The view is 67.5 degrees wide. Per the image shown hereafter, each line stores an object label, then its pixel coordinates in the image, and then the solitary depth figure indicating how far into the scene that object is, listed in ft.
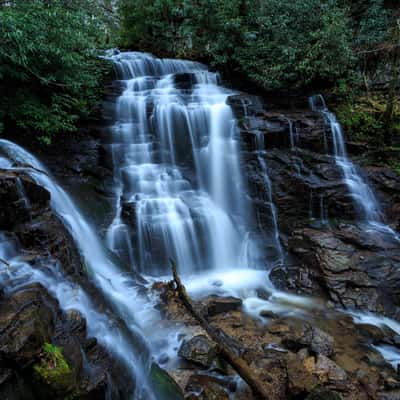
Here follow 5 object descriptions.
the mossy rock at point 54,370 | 7.94
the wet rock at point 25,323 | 7.83
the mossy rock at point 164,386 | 10.88
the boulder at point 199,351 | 12.80
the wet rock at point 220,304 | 17.02
